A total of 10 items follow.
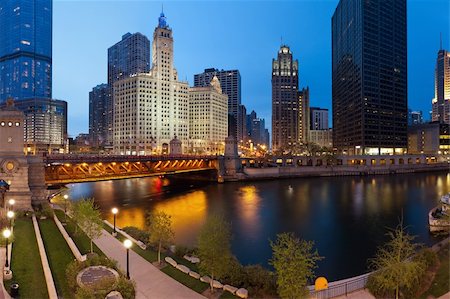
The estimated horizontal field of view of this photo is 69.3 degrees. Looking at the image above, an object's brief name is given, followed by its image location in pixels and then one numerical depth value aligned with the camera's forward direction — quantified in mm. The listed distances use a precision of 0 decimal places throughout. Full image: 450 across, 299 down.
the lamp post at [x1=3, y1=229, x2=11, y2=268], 19647
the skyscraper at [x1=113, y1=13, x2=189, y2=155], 182875
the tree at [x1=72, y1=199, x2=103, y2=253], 26953
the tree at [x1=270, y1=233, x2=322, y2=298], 17141
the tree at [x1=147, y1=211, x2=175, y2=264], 25984
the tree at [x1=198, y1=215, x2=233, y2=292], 20516
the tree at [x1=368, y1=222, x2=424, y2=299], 19094
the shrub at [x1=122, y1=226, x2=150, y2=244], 31766
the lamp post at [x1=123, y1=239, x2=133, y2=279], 19900
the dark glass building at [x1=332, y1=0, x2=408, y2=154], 177875
